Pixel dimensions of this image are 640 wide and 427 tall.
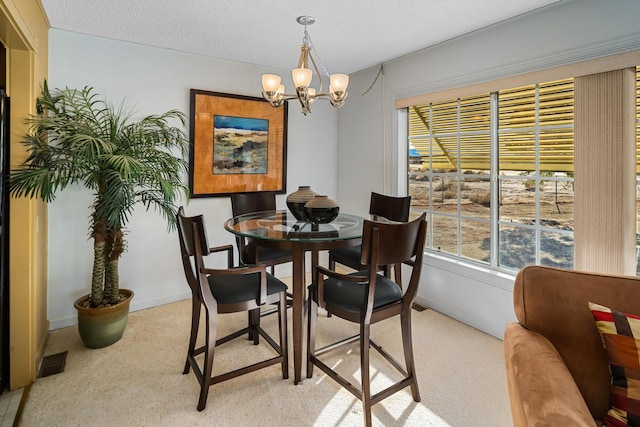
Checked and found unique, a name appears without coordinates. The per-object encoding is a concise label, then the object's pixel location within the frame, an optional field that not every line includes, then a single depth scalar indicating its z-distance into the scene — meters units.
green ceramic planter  2.49
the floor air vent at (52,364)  2.26
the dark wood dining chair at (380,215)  2.77
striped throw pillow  1.06
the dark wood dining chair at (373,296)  1.72
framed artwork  3.46
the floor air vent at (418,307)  3.30
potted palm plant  2.22
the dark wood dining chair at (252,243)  2.63
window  2.50
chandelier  2.25
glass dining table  2.04
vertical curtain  2.06
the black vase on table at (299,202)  2.52
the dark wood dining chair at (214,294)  1.85
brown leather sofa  1.08
